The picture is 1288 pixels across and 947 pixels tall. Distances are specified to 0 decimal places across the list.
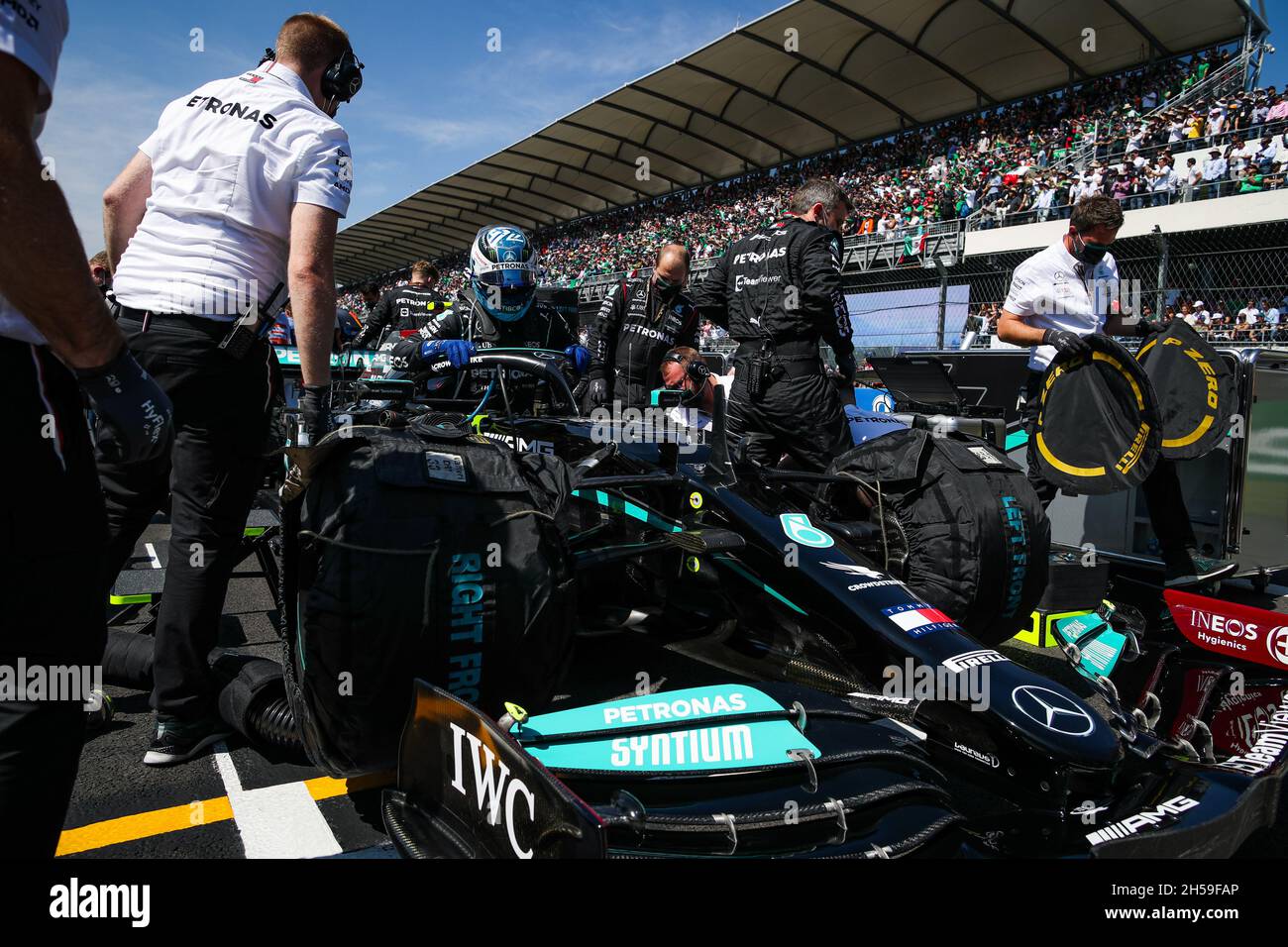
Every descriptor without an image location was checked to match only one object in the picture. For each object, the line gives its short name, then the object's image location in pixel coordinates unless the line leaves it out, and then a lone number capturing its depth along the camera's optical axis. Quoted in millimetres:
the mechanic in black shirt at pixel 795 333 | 3924
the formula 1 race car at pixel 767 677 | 1528
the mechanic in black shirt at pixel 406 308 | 7547
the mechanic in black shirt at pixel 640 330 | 5469
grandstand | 11562
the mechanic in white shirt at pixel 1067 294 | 3938
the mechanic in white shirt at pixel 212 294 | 2219
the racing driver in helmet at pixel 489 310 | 4301
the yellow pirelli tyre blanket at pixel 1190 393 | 3510
